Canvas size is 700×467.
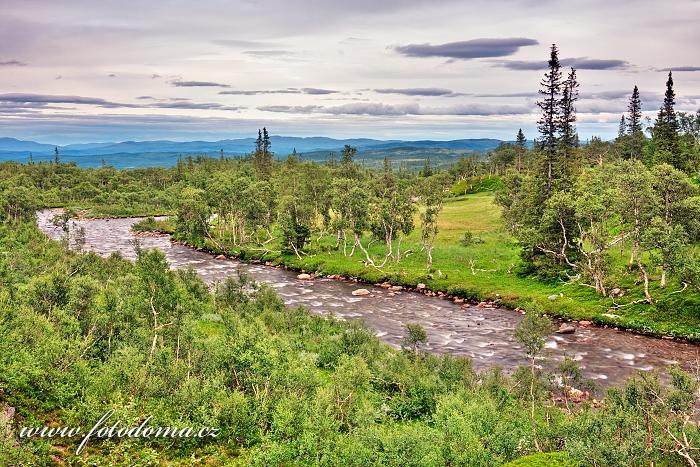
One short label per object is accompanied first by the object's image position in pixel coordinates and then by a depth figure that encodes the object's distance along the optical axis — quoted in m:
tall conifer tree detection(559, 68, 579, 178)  68.62
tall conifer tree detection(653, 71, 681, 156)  84.88
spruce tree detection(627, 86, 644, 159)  107.25
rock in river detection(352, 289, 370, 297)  65.60
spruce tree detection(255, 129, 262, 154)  158.81
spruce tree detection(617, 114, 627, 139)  163.79
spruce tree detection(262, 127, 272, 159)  154.43
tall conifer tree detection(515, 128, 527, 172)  148.44
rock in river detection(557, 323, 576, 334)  49.97
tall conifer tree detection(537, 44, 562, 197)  68.25
